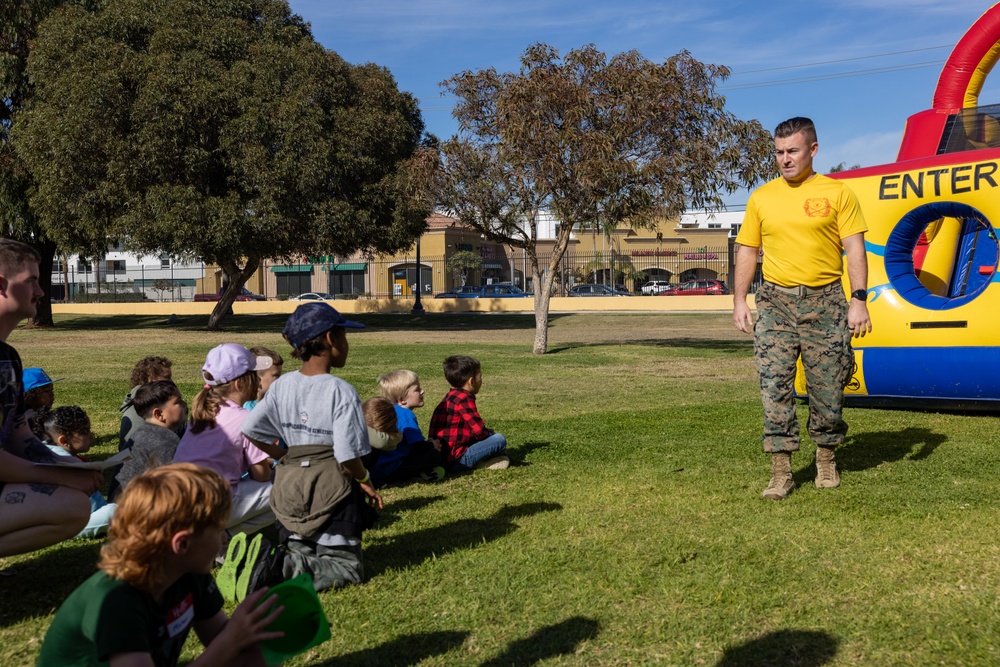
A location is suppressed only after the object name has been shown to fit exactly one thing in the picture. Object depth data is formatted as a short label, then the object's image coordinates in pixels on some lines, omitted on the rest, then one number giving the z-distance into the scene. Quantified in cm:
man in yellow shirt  554
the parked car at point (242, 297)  5678
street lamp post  4360
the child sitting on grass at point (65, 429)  592
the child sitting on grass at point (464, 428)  672
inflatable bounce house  801
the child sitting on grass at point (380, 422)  566
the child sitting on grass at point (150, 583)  230
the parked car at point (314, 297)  5233
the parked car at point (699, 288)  5049
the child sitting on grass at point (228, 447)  470
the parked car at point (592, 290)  5179
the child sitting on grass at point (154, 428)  492
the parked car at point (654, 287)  5912
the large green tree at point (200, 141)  2559
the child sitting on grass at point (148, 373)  574
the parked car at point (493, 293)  4909
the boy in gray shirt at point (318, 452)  406
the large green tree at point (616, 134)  1766
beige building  6138
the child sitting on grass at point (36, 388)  620
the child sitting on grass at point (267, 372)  621
